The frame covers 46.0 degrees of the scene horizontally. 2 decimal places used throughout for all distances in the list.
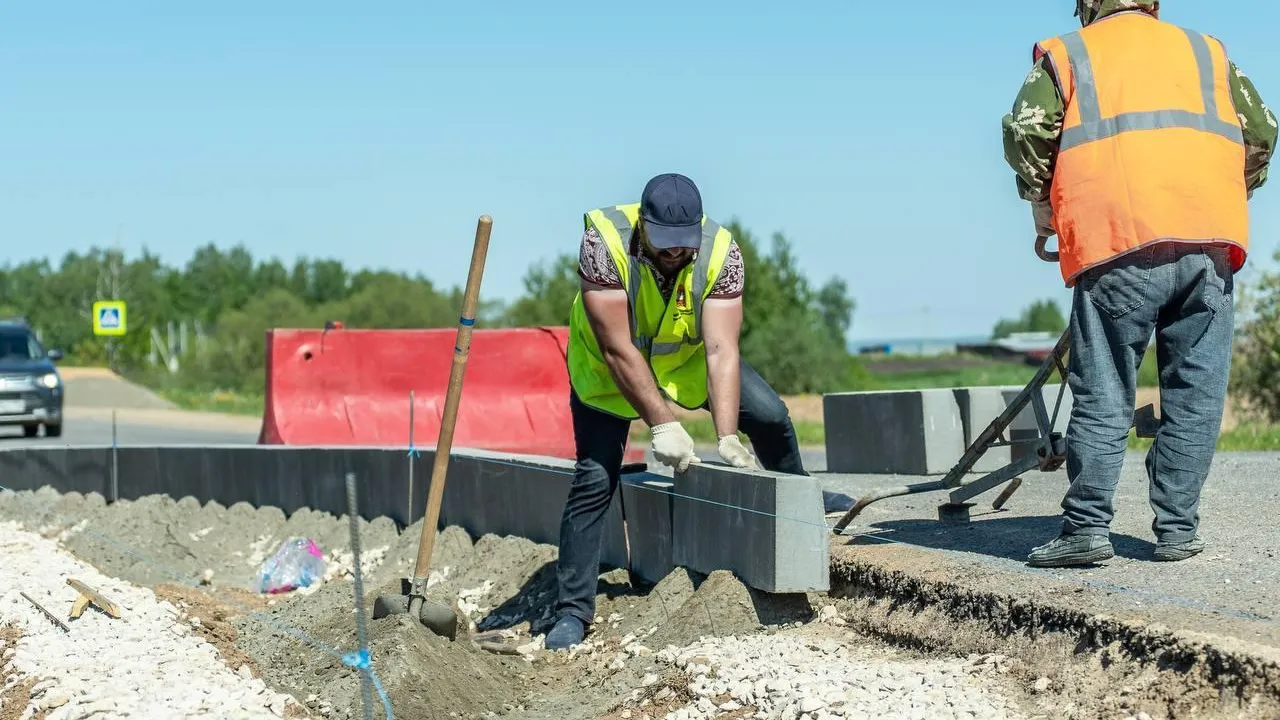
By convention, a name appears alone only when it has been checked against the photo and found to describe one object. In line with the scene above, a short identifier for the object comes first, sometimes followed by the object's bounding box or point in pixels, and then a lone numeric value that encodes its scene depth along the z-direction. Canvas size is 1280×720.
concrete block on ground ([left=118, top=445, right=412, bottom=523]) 9.96
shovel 6.43
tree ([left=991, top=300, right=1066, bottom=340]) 194.38
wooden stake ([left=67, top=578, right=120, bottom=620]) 6.77
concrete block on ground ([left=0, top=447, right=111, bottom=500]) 11.76
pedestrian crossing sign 38.55
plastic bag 8.86
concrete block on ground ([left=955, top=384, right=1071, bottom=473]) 9.94
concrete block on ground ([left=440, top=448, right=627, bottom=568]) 7.64
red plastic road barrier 12.72
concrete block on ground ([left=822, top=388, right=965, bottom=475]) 10.06
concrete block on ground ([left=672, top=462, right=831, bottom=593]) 5.79
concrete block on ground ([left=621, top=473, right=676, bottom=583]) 6.86
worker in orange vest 5.13
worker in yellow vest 6.03
